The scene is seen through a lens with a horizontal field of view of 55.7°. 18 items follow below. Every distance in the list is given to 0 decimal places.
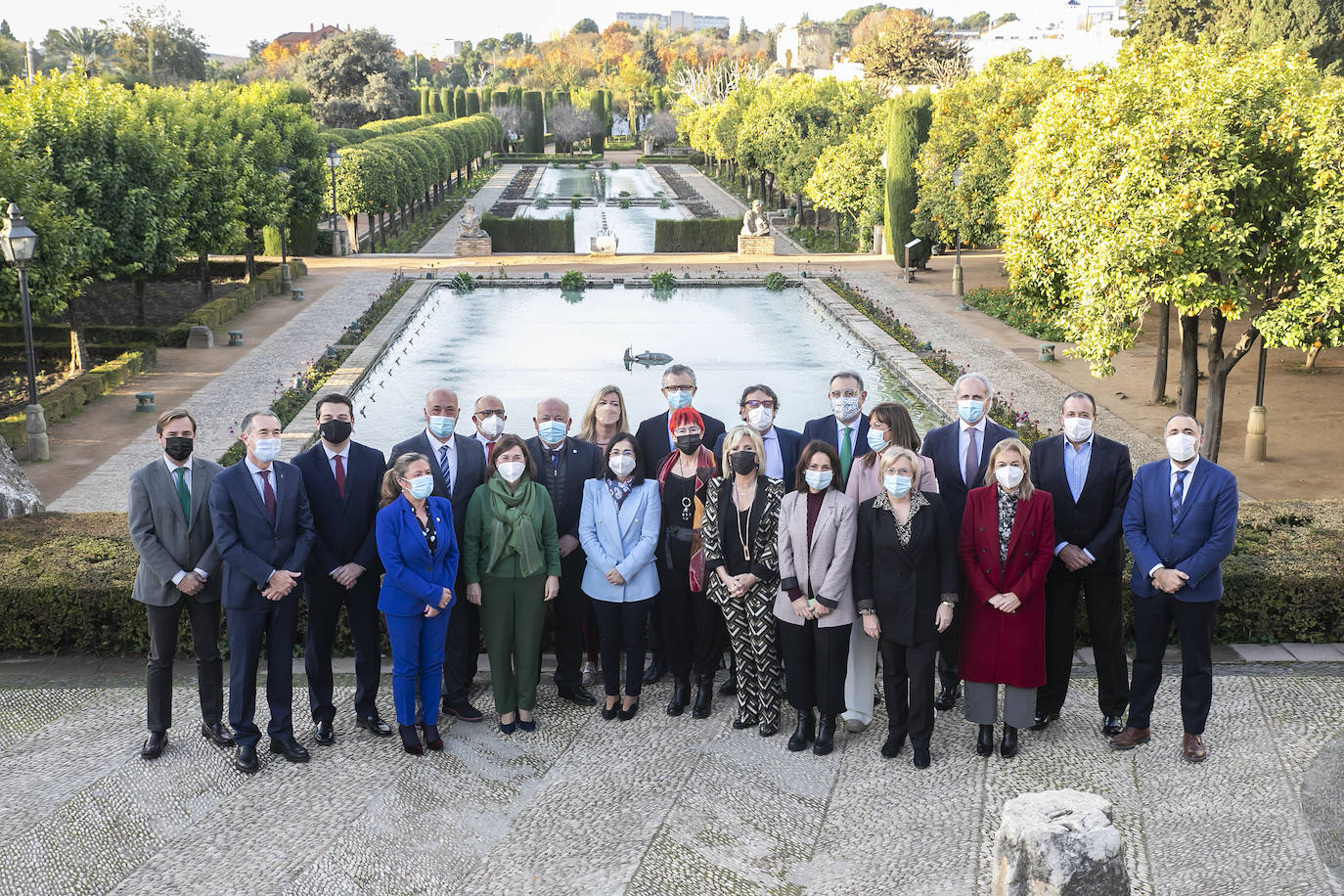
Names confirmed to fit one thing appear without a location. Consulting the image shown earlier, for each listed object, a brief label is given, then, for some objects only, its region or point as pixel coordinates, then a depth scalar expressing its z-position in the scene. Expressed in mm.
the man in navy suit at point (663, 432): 7527
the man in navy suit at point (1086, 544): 6656
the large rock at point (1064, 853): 4277
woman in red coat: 6305
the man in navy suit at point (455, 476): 6984
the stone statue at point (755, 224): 33812
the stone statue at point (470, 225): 32812
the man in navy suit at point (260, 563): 6297
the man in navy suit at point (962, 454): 7129
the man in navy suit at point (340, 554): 6660
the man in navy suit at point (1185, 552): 6305
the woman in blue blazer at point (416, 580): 6336
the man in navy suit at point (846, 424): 7521
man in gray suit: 6363
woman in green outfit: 6633
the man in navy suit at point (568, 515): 7199
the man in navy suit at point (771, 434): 7348
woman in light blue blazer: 6844
